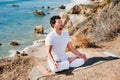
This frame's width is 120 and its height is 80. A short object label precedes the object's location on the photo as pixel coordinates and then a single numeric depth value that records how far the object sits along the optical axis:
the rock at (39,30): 11.49
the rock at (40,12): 16.82
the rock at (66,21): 10.83
